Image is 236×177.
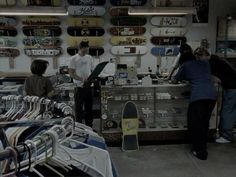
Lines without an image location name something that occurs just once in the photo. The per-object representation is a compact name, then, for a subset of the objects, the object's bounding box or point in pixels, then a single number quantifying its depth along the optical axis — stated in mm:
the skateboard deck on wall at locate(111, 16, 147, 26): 7223
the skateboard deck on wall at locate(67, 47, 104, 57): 7262
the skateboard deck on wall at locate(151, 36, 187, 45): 7410
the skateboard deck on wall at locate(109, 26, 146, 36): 7270
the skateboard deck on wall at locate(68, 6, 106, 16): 7086
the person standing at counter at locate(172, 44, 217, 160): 4336
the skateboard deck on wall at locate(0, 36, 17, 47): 7117
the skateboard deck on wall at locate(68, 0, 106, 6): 7113
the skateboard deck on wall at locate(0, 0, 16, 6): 6949
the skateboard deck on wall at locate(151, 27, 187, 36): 7371
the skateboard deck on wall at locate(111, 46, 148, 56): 7332
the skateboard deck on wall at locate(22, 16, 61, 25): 7098
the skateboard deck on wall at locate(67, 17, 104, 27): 7164
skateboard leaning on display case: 4590
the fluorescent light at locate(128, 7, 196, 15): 5949
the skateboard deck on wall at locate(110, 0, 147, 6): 7203
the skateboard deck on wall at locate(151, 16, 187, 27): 7324
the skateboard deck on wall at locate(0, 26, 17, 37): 7094
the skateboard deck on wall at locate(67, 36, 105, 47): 7207
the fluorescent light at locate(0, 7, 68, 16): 5629
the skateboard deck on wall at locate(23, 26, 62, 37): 7129
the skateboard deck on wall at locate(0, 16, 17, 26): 7035
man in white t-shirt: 5305
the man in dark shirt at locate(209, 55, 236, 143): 4676
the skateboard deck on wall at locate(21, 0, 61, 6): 7055
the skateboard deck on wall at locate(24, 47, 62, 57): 7203
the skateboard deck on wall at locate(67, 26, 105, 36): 7195
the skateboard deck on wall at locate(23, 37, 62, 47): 7168
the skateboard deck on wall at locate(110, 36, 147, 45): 7289
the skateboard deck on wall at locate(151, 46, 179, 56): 7457
